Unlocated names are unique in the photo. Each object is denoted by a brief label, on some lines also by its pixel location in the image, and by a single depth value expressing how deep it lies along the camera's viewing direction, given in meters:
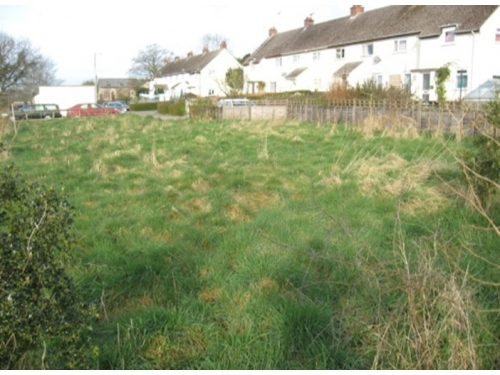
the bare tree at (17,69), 44.75
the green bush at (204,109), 25.06
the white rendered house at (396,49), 28.86
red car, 37.41
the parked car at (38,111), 33.69
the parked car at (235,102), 27.98
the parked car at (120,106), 44.14
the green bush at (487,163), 5.71
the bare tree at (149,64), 81.50
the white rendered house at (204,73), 62.38
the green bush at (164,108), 39.89
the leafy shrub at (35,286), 2.40
